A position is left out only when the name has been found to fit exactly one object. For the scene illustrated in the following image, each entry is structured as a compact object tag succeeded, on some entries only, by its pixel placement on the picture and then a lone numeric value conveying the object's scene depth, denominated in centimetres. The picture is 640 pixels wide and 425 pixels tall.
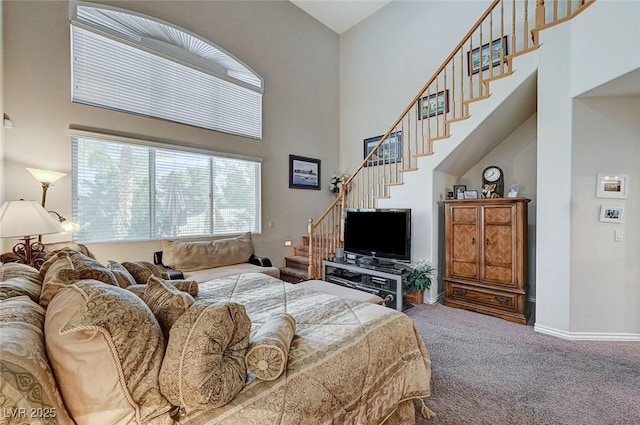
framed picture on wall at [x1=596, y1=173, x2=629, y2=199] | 274
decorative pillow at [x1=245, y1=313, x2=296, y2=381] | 110
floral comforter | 105
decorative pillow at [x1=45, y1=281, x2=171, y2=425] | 85
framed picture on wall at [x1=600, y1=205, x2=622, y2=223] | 276
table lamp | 219
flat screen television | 371
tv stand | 354
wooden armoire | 328
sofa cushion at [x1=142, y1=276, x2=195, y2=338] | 111
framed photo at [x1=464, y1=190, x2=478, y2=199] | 387
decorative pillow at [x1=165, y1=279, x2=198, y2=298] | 182
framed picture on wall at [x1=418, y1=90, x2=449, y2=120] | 474
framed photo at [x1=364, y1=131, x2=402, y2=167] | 525
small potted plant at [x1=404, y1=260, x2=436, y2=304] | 362
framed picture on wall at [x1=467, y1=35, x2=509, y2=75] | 404
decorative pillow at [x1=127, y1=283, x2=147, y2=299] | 130
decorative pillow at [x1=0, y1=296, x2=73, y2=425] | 65
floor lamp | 283
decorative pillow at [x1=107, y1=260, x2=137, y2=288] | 166
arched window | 341
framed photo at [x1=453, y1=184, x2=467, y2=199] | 399
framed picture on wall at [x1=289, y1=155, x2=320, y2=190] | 552
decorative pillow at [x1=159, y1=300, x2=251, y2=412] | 93
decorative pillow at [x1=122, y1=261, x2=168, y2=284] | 205
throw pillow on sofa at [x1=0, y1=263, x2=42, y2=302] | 125
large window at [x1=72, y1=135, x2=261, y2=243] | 342
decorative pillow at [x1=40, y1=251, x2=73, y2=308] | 118
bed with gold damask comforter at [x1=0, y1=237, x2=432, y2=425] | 84
